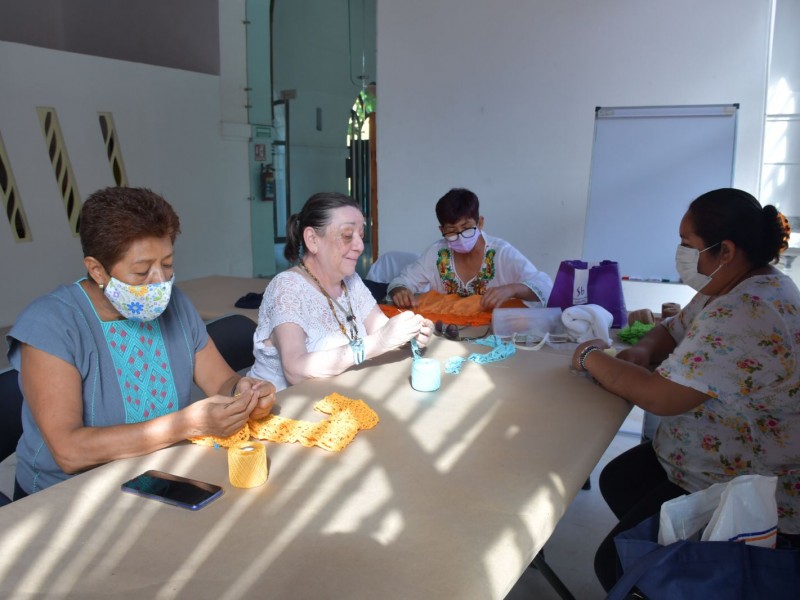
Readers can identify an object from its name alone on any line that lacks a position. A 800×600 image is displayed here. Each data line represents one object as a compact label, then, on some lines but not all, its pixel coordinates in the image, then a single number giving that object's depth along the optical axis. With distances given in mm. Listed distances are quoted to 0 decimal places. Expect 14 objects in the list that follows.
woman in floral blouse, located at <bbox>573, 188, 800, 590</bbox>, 1677
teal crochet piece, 2150
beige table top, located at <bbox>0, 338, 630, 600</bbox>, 1007
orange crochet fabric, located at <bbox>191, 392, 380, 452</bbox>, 1503
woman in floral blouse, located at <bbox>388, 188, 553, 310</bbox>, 3339
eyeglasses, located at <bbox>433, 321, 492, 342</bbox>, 2674
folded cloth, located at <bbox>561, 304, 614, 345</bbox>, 2549
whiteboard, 4270
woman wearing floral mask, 1451
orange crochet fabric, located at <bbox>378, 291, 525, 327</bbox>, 3020
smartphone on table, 1229
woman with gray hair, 2043
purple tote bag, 2832
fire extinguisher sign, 7555
